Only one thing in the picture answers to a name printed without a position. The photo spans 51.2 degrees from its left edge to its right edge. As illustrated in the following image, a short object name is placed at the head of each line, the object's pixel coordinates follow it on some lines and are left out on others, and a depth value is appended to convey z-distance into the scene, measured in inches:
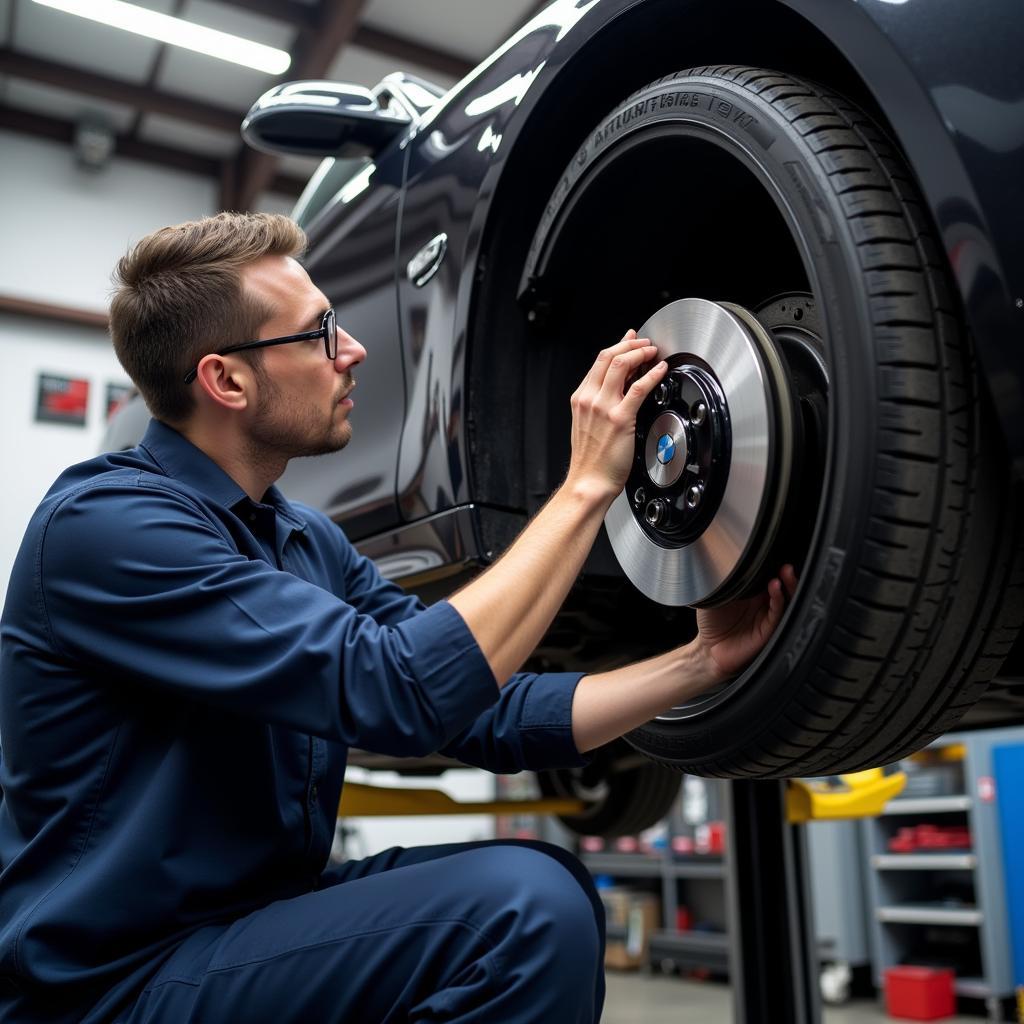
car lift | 68.3
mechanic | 32.3
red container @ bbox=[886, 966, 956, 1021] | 149.3
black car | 28.2
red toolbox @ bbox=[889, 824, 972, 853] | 161.0
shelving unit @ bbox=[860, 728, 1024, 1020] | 151.8
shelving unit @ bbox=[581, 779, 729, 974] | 189.0
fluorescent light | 186.1
